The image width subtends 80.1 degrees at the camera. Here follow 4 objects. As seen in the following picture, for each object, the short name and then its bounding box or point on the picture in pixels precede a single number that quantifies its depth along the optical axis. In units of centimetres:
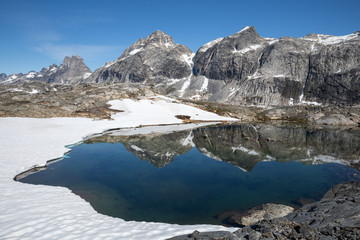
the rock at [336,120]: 7225
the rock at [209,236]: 682
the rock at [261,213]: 1174
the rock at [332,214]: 776
